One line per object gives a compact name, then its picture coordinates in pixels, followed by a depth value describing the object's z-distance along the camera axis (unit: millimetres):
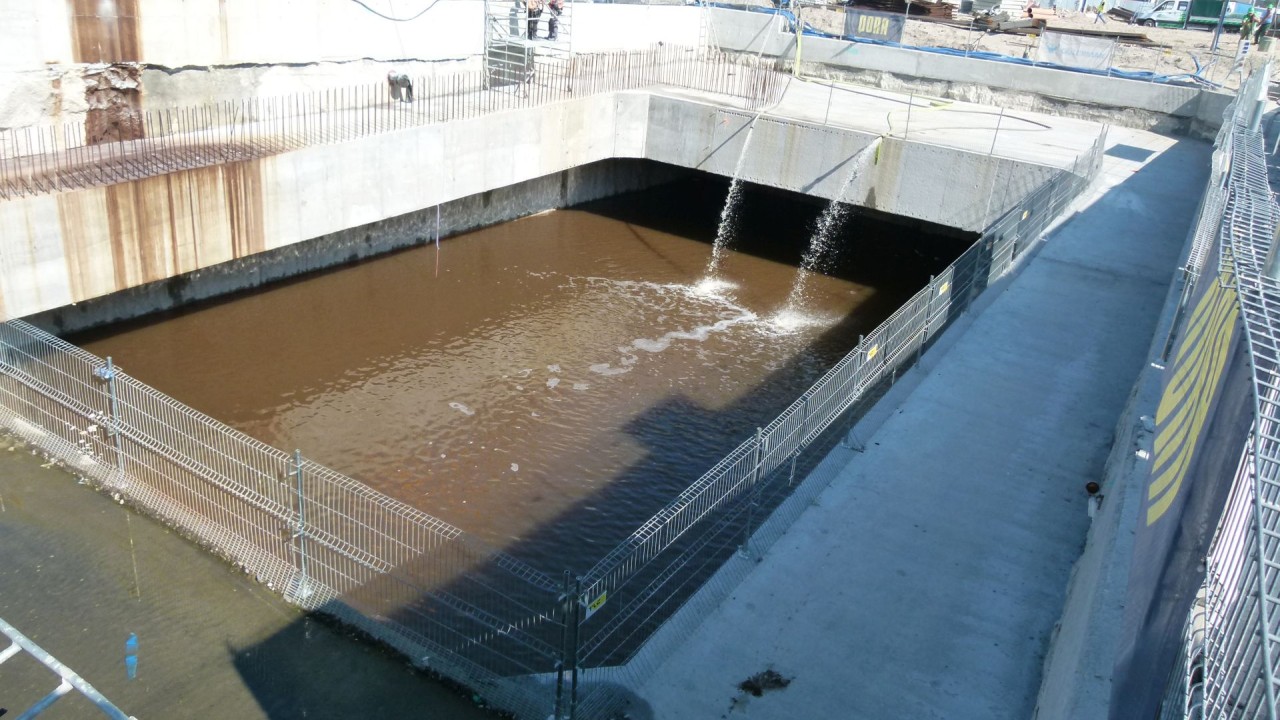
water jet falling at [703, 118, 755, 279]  22656
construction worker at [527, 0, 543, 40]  24428
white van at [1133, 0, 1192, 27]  47188
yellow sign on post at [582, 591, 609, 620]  8117
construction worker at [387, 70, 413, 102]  20797
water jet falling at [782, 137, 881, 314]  21219
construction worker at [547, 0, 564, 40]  26141
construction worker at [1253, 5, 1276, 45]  36781
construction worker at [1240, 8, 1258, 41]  33444
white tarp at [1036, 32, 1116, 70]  29141
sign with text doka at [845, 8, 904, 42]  32406
